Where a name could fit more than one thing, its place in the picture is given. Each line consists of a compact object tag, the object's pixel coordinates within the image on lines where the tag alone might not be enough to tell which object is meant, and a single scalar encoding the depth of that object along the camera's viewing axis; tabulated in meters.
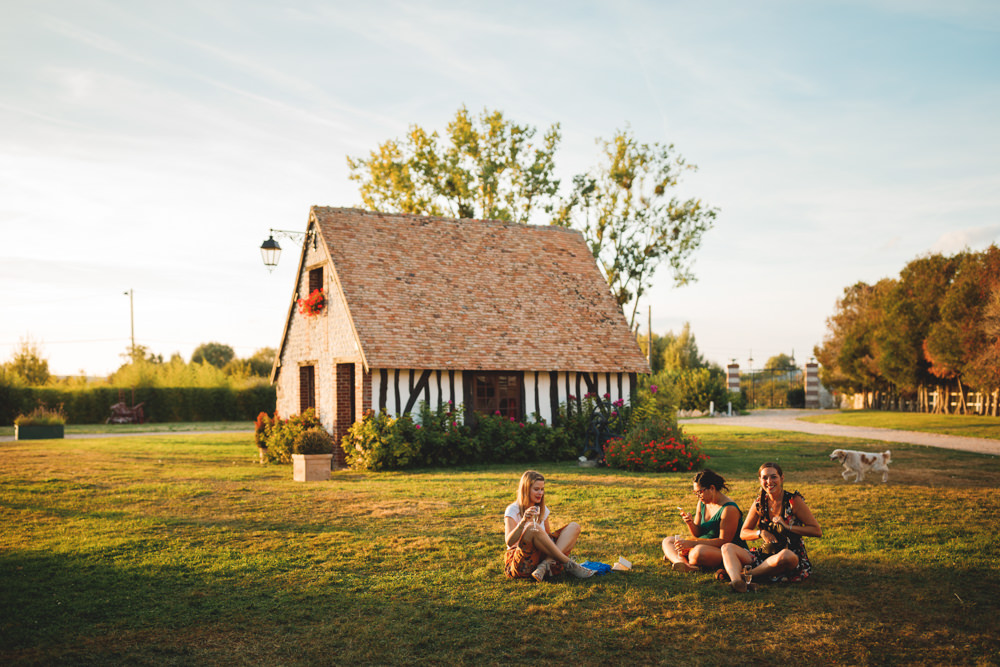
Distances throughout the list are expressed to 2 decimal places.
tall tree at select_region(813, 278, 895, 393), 40.09
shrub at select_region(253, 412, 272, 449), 19.00
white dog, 12.11
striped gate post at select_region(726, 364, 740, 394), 40.44
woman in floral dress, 6.39
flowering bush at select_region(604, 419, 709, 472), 14.89
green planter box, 24.92
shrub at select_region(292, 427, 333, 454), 14.54
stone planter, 14.28
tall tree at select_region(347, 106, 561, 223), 28.95
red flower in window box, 18.00
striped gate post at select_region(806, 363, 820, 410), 45.44
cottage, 16.64
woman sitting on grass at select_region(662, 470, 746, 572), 6.73
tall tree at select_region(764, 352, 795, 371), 78.06
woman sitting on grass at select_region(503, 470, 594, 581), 6.53
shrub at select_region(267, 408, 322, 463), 17.78
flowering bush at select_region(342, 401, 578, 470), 15.80
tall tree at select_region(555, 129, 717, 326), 29.23
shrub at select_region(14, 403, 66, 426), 25.12
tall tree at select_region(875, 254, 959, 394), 35.00
